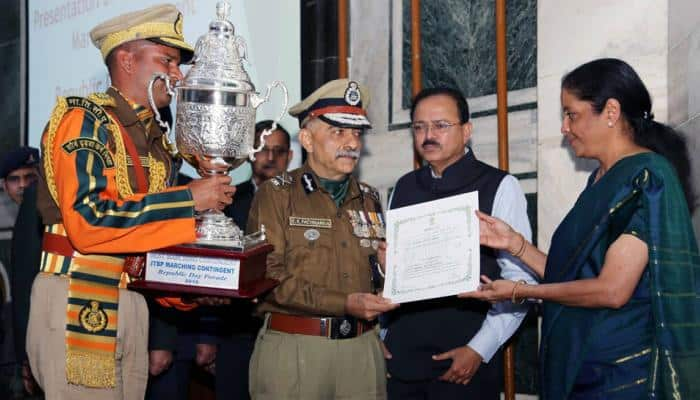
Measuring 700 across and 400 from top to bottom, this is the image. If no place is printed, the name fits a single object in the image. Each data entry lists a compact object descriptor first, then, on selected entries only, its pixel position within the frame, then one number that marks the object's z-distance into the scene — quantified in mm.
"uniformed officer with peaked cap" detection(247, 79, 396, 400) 3754
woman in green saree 2961
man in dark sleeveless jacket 3883
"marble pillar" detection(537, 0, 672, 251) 4289
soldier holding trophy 3186
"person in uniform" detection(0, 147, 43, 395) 4977
